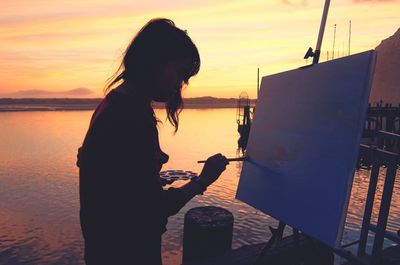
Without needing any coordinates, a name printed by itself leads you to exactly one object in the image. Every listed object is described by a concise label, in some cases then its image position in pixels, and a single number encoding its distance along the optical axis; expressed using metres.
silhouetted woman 1.46
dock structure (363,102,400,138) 20.19
